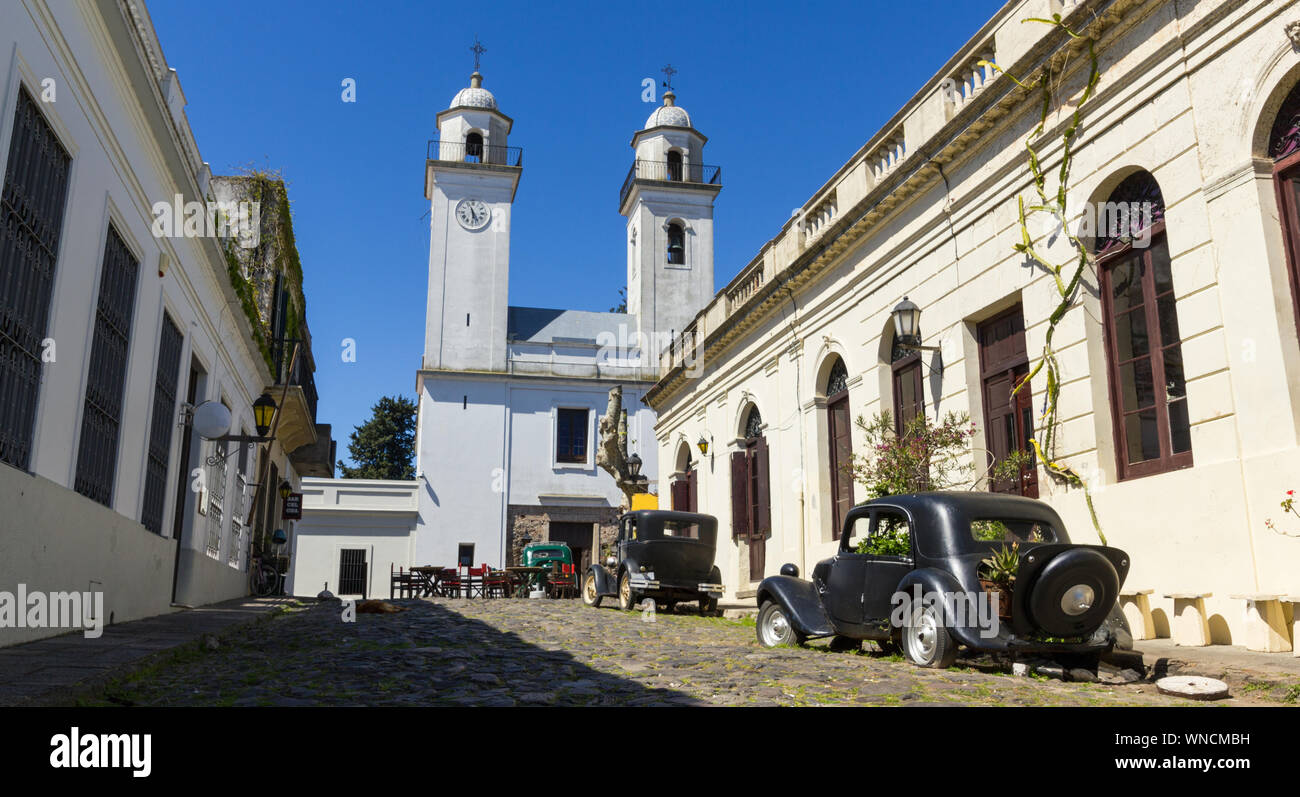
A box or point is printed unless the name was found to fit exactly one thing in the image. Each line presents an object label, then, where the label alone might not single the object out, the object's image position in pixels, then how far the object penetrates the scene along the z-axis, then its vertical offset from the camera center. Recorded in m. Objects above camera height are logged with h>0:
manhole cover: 5.77 -0.62
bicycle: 19.69 +0.10
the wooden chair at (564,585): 22.97 -0.06
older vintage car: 15.05 +0.34
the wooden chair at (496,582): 23.84 +0.01
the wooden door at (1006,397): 10.62 +2.07
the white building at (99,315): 6.71 +2.39
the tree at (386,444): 56.16 +8.03
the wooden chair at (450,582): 23.17 +0.01
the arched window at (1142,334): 8.52 +2.23
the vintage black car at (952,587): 6.67 -0.03
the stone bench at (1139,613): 8.27 -0.26
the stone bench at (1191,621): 7.63 -0.30
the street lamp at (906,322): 11.98 +3.15
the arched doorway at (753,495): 17.34 +1.60
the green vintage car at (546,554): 27.52 +0.81
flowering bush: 11.25 +1.44
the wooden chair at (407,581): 23.03 +0.04
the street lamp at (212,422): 12.57 +2.06
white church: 33.56 +7.35
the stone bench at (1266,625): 7.00 -0.30
